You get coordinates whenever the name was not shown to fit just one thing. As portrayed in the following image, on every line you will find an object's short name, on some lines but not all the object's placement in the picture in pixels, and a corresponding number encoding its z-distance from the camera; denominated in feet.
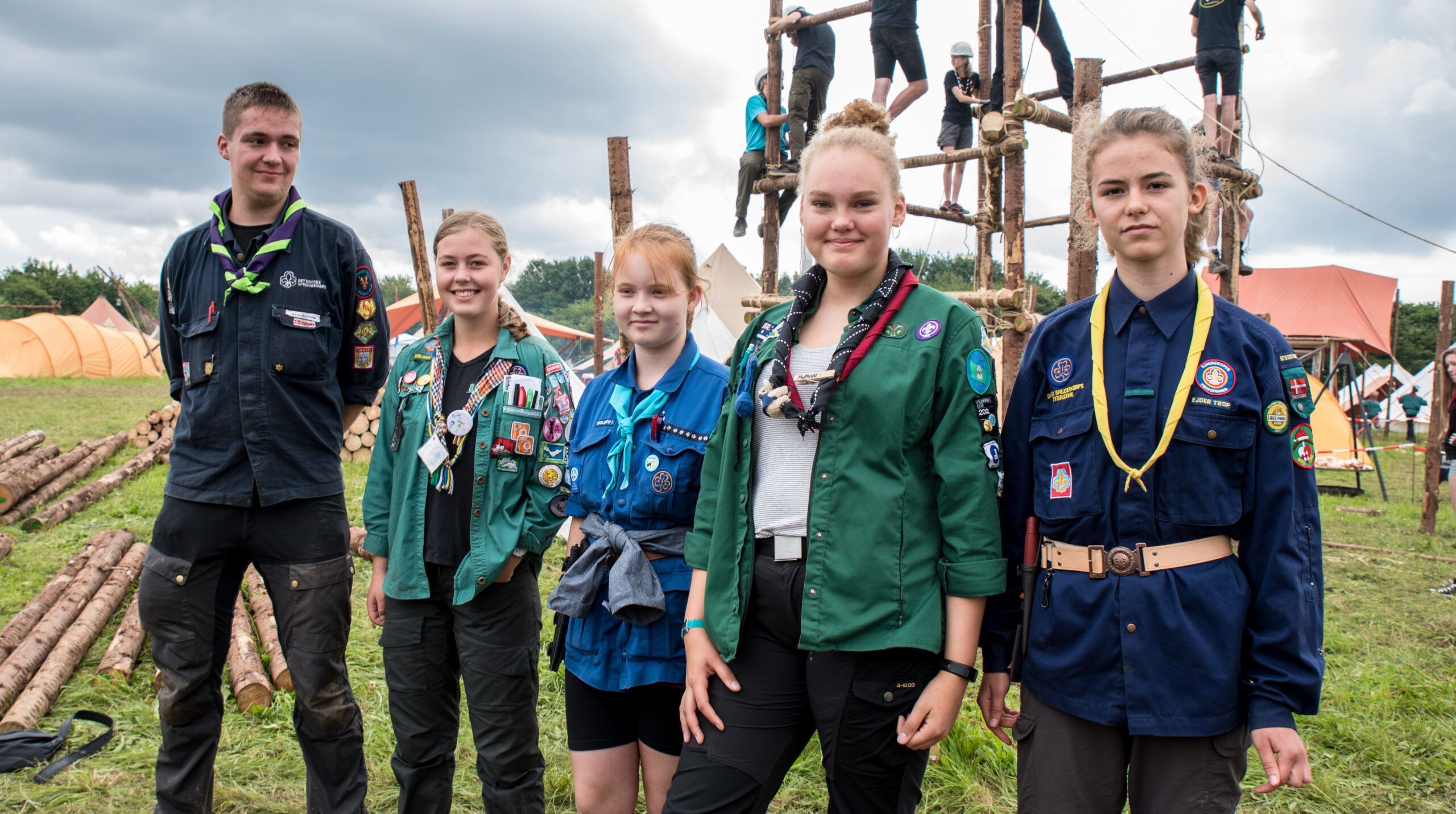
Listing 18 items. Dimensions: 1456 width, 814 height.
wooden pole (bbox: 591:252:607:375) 39.42
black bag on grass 11.10
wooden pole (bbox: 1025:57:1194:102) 27.22
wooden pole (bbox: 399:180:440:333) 21.54
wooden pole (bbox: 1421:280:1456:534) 29.30
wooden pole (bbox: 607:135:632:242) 16.87
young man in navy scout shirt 8.79
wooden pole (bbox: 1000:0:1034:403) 18.63
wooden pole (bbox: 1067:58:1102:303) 13.33
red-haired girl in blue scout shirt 7.23
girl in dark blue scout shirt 5.51
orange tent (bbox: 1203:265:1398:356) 68.28
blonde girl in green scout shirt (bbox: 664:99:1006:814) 5.73
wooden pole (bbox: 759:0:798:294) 26.14
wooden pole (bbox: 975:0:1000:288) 22.16
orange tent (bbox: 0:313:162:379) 83.35
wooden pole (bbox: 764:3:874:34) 24.20
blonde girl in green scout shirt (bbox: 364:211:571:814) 8.30
